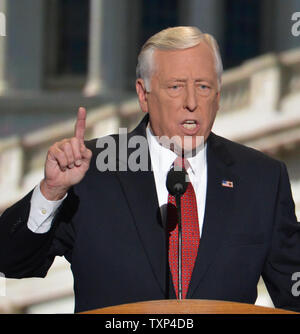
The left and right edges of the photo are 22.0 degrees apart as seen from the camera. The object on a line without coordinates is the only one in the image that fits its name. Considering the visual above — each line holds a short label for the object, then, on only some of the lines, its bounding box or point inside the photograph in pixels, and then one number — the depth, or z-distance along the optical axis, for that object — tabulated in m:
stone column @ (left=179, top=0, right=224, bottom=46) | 18.91
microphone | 2.64
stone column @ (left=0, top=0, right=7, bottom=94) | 17.33
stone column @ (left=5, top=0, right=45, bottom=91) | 17.72
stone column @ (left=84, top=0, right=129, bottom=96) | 18.22
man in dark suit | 2.92
